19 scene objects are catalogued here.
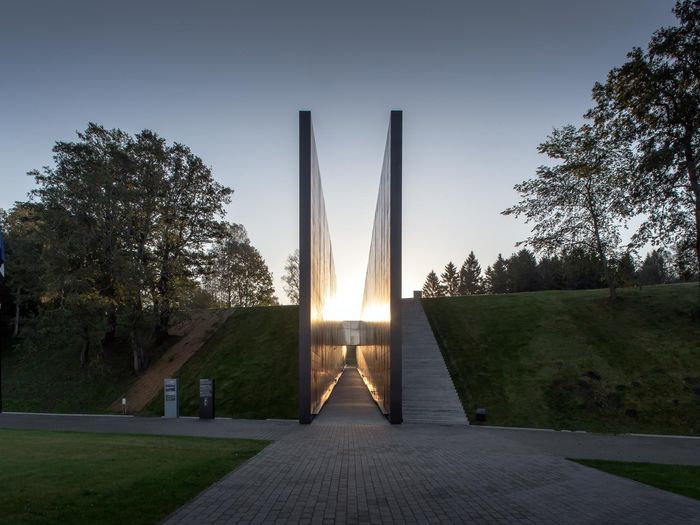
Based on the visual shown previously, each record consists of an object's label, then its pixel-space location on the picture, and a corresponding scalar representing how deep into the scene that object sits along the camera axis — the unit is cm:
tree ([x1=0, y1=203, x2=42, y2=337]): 3006
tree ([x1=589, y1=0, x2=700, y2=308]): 2228
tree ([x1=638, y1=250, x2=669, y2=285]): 7812
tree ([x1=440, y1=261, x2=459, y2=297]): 12950
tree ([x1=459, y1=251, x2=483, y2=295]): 11681
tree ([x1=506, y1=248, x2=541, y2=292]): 7762
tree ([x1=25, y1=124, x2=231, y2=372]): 2838
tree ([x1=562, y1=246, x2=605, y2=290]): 3256
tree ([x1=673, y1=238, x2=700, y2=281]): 2508
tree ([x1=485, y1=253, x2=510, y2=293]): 8962
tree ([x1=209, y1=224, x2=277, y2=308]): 5801
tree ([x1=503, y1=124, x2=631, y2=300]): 3144
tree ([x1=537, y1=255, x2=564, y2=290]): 7256
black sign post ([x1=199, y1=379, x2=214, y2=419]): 2262
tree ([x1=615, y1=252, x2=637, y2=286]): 3048
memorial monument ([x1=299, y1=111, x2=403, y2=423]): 2009
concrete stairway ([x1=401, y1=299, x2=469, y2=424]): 2203
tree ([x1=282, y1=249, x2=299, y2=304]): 7306
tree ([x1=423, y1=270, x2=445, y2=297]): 13715
